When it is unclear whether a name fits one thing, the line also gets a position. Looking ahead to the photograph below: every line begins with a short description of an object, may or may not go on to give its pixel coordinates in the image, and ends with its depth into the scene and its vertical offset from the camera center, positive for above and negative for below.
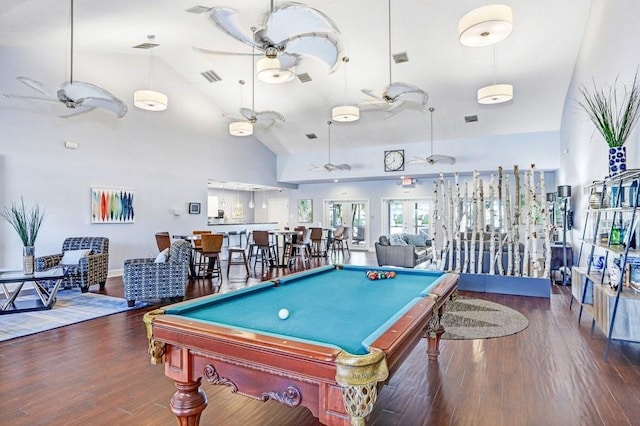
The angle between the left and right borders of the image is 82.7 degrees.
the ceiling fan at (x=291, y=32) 3.04 +1.70
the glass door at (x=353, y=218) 13.65 -0.12
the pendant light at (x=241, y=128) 7.52 +1.83
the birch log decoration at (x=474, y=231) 6.64 -0.30
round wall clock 11.22 +1.70
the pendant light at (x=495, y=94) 5.91 +1.99
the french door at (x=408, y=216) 12.73 -0.05
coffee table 4.82 -1.11
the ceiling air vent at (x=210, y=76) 8.81 +3.45
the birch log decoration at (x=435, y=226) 7.16 -0.23
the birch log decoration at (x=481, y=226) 6.56 -0.21
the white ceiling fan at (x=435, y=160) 9.77 +1.52
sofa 7.87 -0.86
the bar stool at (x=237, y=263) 7.86 -1.02
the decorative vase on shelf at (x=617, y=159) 4.12 +0.63
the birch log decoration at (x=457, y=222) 6.82 -0.14
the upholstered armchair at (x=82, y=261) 6.16 -0.79
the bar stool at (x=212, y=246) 7.12 -0.60
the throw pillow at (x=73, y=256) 6.27 -0.70
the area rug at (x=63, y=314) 4.30 -1.33
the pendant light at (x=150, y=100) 6.38 +2.06
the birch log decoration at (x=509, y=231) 6.30 -0.30
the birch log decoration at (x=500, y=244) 6.39 -0.53
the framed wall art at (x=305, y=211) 14.55 +0.17
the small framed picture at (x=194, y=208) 9.72 +0.20
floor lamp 6.98 -0.02
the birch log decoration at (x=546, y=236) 6.00 -0.36
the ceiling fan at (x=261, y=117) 6.64 +1.84
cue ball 1.89 -0.52
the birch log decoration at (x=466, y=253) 6.75 -0.72
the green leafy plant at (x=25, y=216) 6.21 +0.00
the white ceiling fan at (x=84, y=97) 4.83 +1.66
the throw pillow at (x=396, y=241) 8.67 -0.63
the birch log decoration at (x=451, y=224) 6.89 -0.19
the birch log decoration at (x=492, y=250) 6.46 -0.64
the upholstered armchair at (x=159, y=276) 5.29 -0.90
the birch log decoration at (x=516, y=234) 6.28 -0.34
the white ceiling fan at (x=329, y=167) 11.11 +1.53
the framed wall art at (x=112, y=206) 7.65 +0.22
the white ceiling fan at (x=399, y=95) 5.19 +1.79
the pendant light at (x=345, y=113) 6.86 +1.94
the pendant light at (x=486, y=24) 3.86 +2.11
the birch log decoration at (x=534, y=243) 6.12 -0.49
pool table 1.32 -0.55
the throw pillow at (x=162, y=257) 5.55 -0.65
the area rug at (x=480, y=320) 4.14 -1.35
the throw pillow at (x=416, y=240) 9.70 -0.68
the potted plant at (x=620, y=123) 4.15 +1.11
